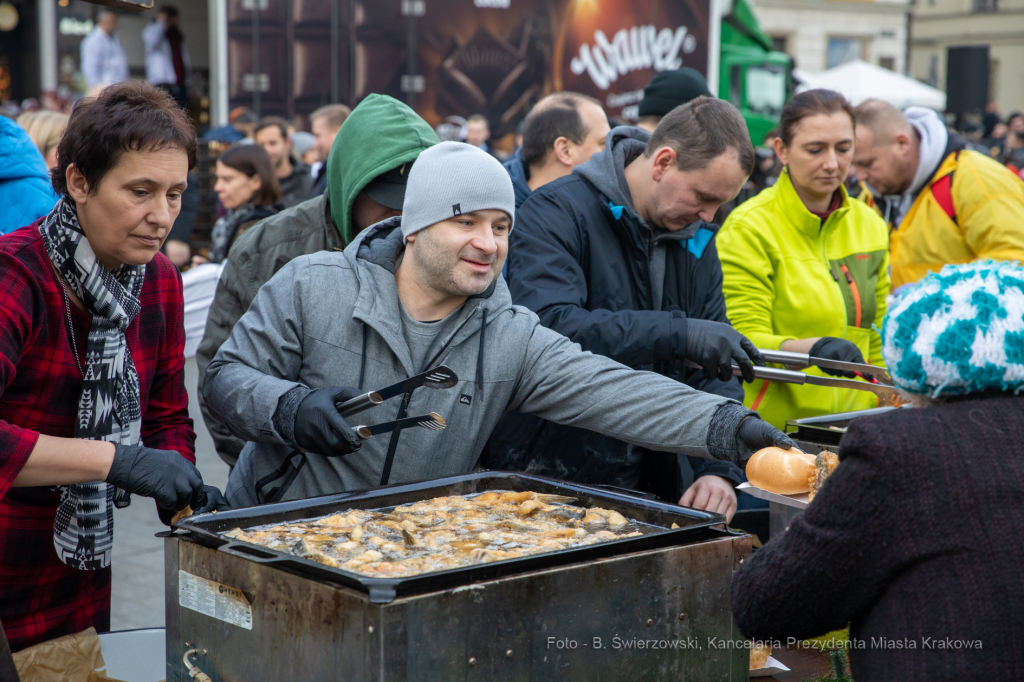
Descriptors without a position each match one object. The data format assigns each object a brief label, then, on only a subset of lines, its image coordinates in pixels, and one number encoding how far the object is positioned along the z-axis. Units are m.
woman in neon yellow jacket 3.46
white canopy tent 22.36
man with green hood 2.89
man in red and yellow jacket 4.05
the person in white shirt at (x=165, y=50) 11.05
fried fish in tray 1.67
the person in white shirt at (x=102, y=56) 10.75
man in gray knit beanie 2.21
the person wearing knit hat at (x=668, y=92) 5.31
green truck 12.91
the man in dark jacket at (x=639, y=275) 2.58
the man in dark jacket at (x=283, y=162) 7.13
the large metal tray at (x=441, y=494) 1.49
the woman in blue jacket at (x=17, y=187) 3.50
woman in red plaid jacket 1.90
